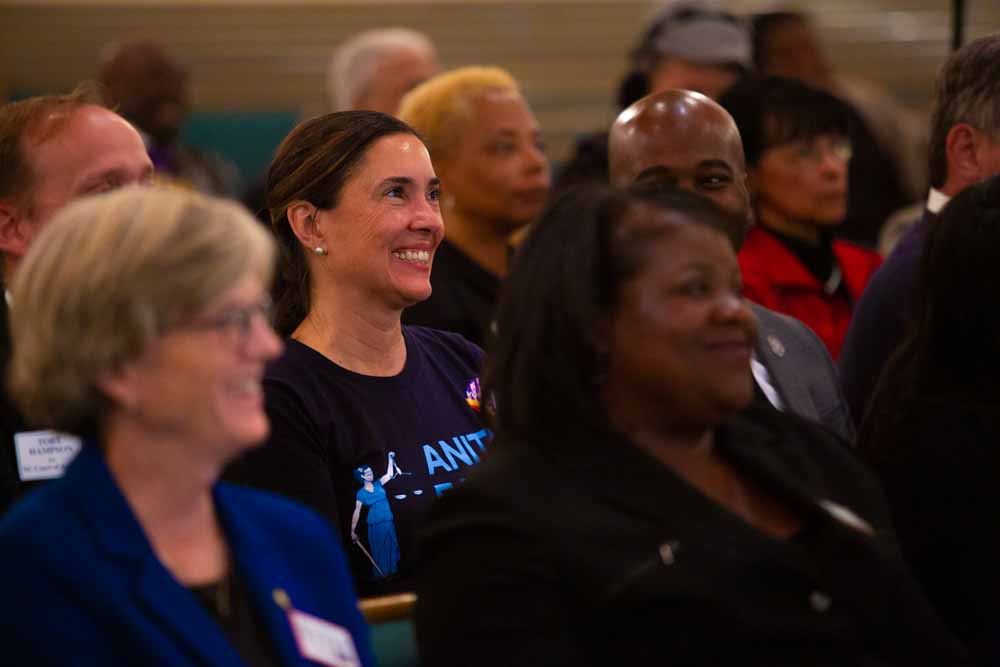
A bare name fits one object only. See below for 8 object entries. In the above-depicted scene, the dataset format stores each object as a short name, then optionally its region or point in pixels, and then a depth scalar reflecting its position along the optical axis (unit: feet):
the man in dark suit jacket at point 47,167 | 18.62
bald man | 18.33
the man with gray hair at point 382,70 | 34.96
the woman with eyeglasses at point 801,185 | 24.23
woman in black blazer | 12.14
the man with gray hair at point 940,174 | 20.31
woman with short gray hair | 10.80
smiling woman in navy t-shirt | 17.01
